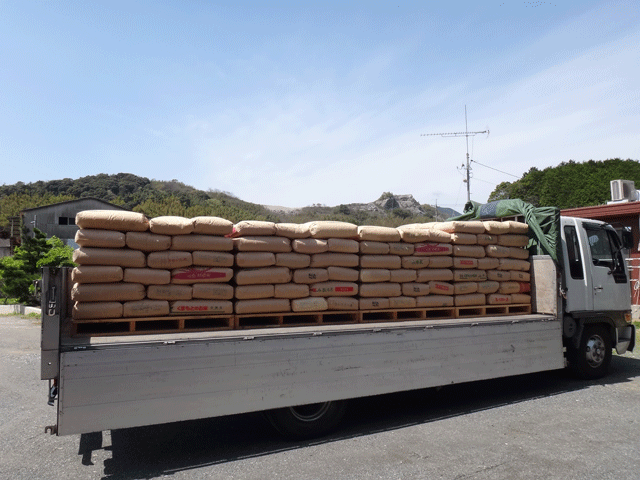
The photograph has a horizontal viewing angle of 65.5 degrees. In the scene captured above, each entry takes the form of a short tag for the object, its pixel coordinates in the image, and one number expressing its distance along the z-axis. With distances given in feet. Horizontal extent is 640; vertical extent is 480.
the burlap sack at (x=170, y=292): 15.25
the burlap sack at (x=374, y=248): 18.81
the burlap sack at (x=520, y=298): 22.77
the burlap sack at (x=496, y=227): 21.95
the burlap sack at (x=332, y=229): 17.90
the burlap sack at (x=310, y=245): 17.48
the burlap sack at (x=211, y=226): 15.94
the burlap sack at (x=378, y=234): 18.85
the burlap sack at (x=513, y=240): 22.41
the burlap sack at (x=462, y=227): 21.22
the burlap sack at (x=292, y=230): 17.35
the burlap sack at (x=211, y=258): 15.85
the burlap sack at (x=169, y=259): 15.31
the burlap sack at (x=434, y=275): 20.02
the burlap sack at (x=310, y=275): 17.44
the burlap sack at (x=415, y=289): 19.65
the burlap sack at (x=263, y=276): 16.38
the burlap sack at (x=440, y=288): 20.22
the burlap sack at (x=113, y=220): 14.66
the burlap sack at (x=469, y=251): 21.01
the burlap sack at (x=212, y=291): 15.76
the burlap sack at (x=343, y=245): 18.06
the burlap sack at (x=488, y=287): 21.56
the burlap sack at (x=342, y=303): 18.01
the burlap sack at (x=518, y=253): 22.70
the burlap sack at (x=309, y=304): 17.35
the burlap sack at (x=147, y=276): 14.92
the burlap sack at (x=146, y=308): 14.78
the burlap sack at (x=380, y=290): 18.74
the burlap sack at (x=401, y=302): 19.26
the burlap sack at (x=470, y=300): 20.90
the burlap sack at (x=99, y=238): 14.55
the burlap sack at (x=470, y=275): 20.89
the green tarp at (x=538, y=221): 22.57
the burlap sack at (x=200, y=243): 15.71
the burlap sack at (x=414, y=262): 19.70
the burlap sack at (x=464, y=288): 20.92
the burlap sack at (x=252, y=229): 16.72
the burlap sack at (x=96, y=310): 14.19
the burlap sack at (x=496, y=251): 21.90
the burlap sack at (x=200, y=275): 15.61
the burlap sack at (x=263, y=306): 16.35
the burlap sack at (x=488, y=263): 21.61
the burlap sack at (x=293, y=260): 17.12
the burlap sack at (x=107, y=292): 14.21
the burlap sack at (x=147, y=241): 15.18
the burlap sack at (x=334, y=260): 17.88
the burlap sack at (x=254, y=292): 16.37
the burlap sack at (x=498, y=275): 21.97
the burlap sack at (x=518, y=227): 22.72
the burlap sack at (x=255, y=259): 16.47
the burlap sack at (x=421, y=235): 19.76
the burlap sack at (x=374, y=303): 18.69
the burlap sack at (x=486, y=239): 21.72
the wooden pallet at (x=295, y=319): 16.71
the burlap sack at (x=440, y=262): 20.29
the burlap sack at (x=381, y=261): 18.78
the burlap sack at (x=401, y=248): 19.38
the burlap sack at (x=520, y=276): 22.67
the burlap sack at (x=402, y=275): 19.29
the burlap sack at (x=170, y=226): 15.55
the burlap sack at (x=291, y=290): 17.02
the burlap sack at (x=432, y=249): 20.03
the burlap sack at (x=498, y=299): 21.94
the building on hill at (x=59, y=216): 123.29
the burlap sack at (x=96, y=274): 14.25
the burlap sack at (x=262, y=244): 16.60
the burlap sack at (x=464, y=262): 20.93
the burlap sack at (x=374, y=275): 18.66
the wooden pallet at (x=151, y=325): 14.55
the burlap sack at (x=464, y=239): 21.04
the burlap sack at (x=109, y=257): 14.38
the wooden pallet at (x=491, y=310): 21.39
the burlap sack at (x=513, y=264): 22.33
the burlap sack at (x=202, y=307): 15.49
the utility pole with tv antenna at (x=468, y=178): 103.88
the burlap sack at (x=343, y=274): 18.06
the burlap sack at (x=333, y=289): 17.81
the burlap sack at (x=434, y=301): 19.90
